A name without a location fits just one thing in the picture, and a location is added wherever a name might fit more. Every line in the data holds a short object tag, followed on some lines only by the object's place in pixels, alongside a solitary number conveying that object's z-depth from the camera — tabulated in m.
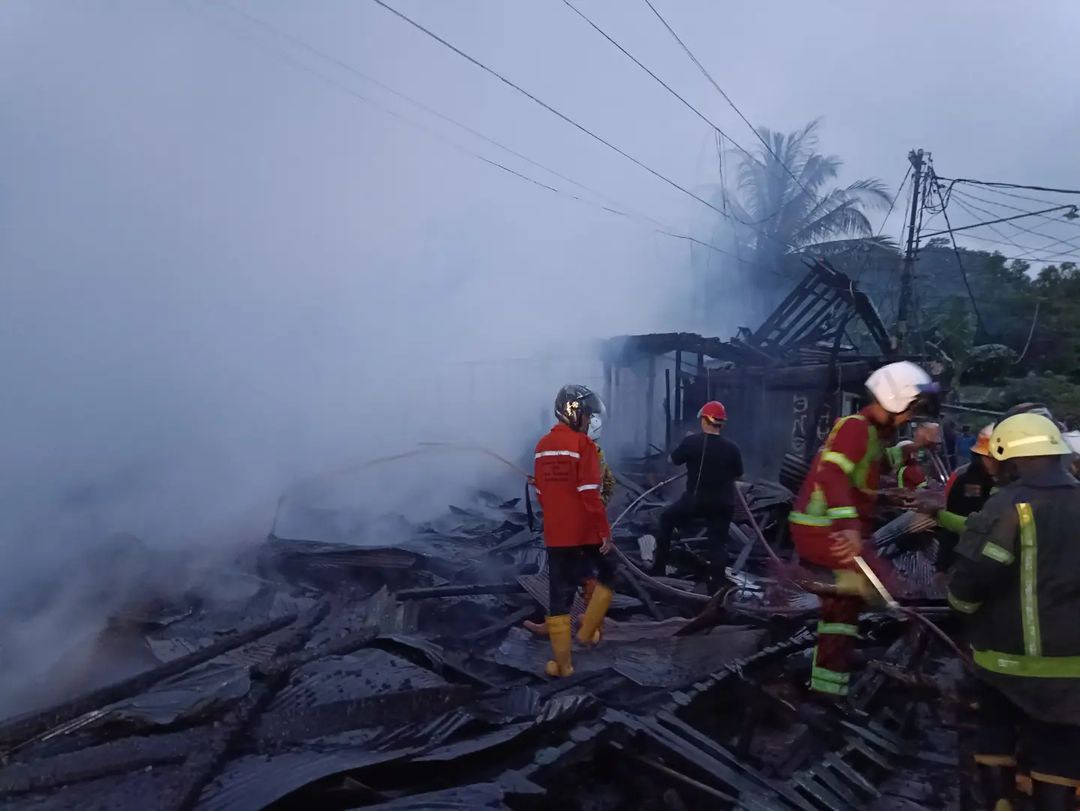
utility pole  16.19
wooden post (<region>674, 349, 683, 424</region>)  13.85
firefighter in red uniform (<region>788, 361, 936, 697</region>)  3.69
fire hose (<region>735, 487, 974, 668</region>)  3.60
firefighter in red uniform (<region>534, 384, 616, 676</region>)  4.63
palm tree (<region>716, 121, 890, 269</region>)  23.09
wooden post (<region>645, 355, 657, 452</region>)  14.57
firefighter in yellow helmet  2.50
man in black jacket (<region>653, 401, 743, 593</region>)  5.98
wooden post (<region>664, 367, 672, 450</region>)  13.41
